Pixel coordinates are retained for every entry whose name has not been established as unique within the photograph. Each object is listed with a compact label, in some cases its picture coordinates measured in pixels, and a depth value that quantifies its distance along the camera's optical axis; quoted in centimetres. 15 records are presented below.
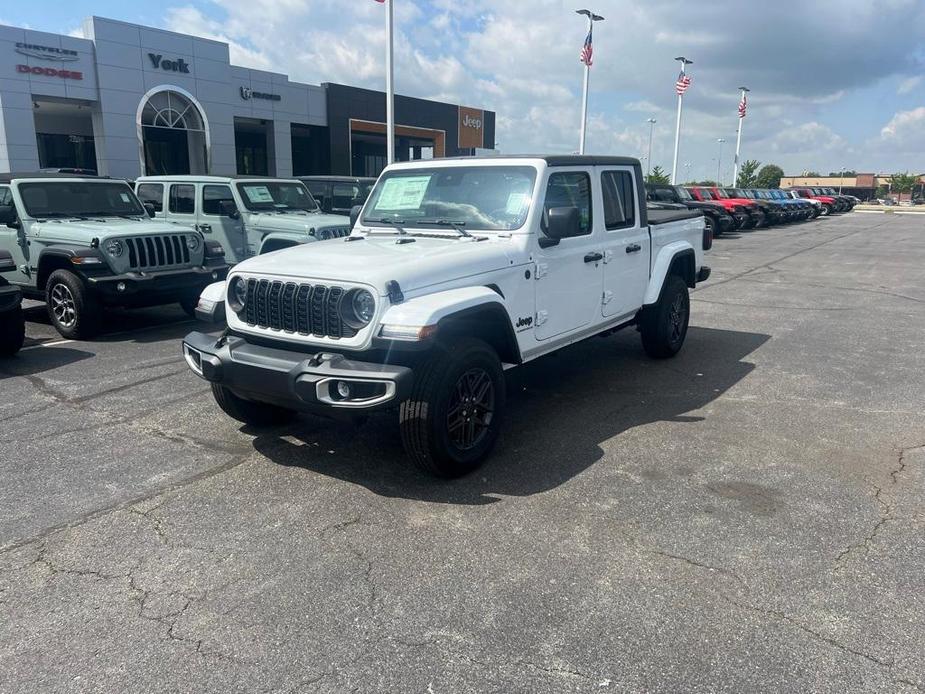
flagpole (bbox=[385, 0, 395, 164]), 2104
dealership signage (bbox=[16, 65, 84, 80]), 2284
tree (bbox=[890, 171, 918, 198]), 10338
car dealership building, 2303
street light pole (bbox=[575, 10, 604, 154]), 2853
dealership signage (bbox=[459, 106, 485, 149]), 4334
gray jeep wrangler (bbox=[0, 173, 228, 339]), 810
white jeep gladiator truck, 404
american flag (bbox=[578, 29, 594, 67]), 2912
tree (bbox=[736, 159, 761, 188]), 8025
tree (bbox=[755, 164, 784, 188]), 9721
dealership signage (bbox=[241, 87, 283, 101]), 3016
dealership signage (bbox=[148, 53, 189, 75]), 2617
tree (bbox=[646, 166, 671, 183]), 5912
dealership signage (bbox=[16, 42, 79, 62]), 2273
